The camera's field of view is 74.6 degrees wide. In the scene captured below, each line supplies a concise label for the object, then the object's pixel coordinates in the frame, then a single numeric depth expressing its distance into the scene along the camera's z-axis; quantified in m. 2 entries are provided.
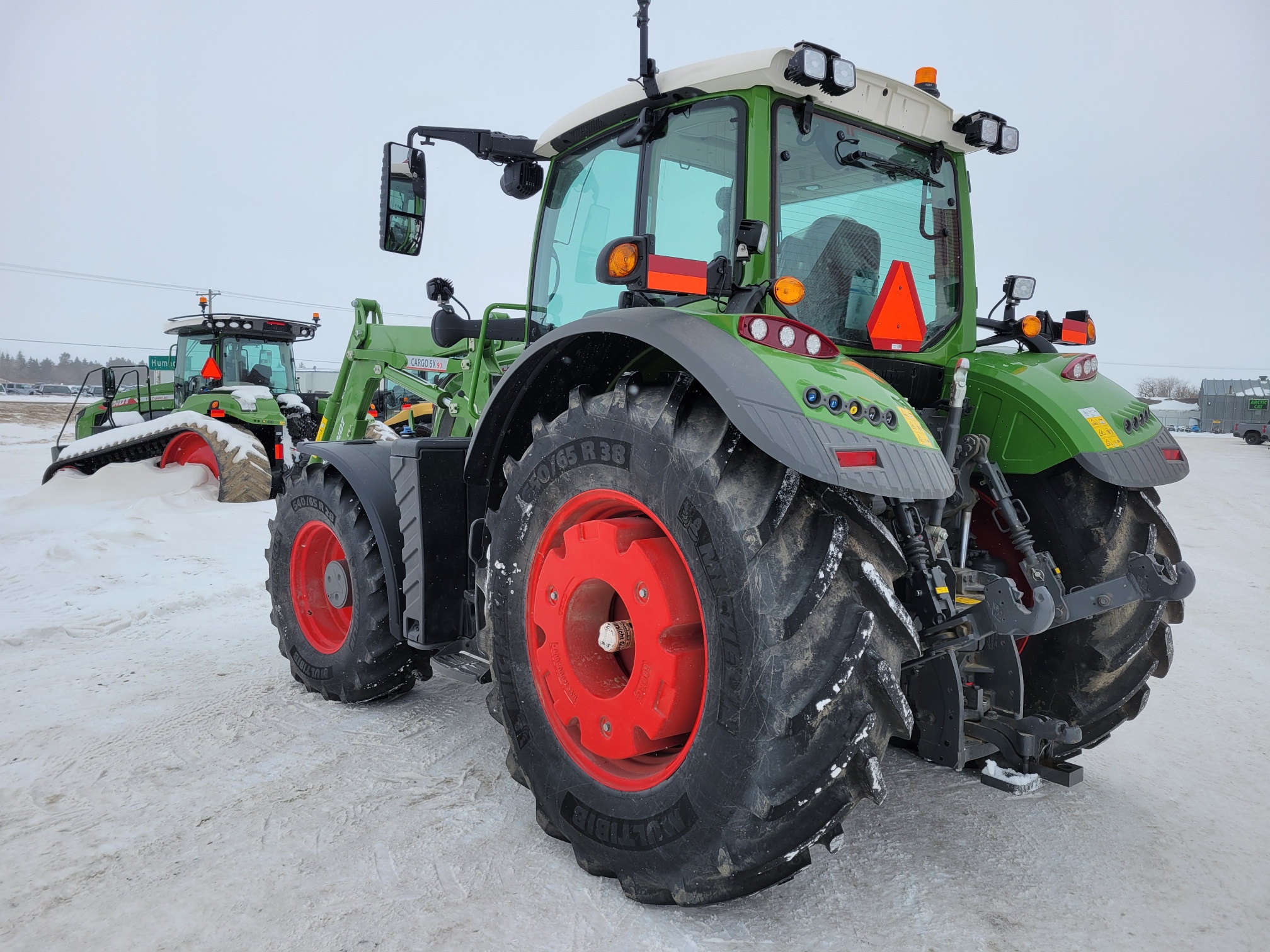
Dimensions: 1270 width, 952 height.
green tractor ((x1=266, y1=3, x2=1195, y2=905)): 1.80
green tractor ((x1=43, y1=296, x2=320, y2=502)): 9.55
